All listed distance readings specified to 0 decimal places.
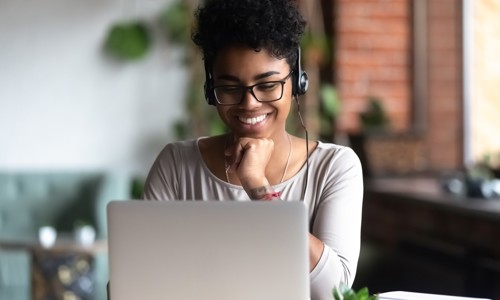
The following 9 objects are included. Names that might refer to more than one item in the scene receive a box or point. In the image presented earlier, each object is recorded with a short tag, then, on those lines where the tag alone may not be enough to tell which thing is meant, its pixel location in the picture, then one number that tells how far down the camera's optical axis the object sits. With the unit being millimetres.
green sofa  5258
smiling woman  1568
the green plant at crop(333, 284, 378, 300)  1215
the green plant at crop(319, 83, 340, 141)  4949
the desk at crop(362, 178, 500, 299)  3588
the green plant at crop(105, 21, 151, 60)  5586
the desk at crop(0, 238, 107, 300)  4145
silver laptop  1221
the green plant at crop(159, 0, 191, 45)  5590
